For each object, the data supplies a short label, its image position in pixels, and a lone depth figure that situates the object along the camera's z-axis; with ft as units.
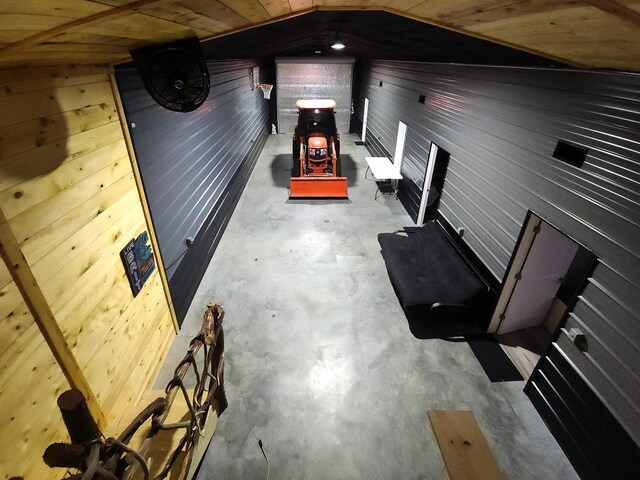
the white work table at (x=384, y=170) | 26.89
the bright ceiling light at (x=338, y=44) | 20.57
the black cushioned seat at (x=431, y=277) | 14.64
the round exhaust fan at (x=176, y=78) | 8.94
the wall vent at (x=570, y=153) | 9.75
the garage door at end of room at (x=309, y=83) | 43.60
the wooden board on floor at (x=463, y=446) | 9.90
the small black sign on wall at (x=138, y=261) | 10.90
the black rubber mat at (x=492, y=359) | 12.92
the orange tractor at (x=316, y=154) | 27.22
